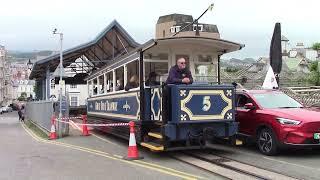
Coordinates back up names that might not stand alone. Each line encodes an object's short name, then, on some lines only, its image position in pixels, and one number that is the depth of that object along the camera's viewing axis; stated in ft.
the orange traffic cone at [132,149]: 40.80
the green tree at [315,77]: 150.39
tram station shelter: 124.57
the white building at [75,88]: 147.81
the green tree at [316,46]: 223.55
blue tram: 39.60
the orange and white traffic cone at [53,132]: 65.75
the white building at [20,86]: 598.34
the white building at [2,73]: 438.20
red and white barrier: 40.71
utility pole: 67.89
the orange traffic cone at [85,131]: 68.53
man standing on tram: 40.27
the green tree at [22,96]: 529.20
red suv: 37.93
